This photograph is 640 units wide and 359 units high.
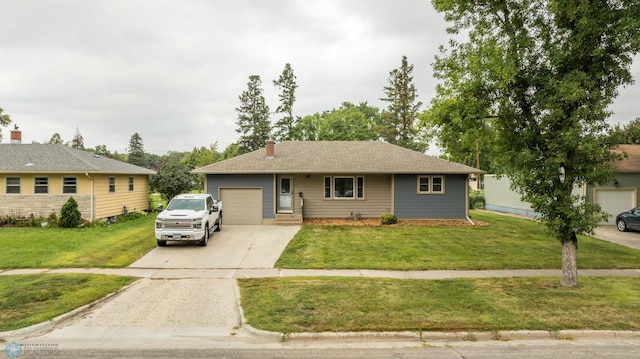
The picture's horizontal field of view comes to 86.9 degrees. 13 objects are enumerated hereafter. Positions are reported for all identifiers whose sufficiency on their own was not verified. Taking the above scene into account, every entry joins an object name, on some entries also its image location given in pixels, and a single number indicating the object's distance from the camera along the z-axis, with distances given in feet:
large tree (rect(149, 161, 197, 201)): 85.76
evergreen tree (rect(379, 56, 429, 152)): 151.43
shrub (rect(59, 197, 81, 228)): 59.52
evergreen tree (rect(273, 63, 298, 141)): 160.25
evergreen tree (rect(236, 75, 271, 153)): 161.27
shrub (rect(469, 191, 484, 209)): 104.78
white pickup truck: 43.68
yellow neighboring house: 63.05
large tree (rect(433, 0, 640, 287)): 26.63
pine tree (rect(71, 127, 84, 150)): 267.16
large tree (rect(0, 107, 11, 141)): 125.98
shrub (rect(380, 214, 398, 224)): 61.62
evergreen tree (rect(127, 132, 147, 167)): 288.75
